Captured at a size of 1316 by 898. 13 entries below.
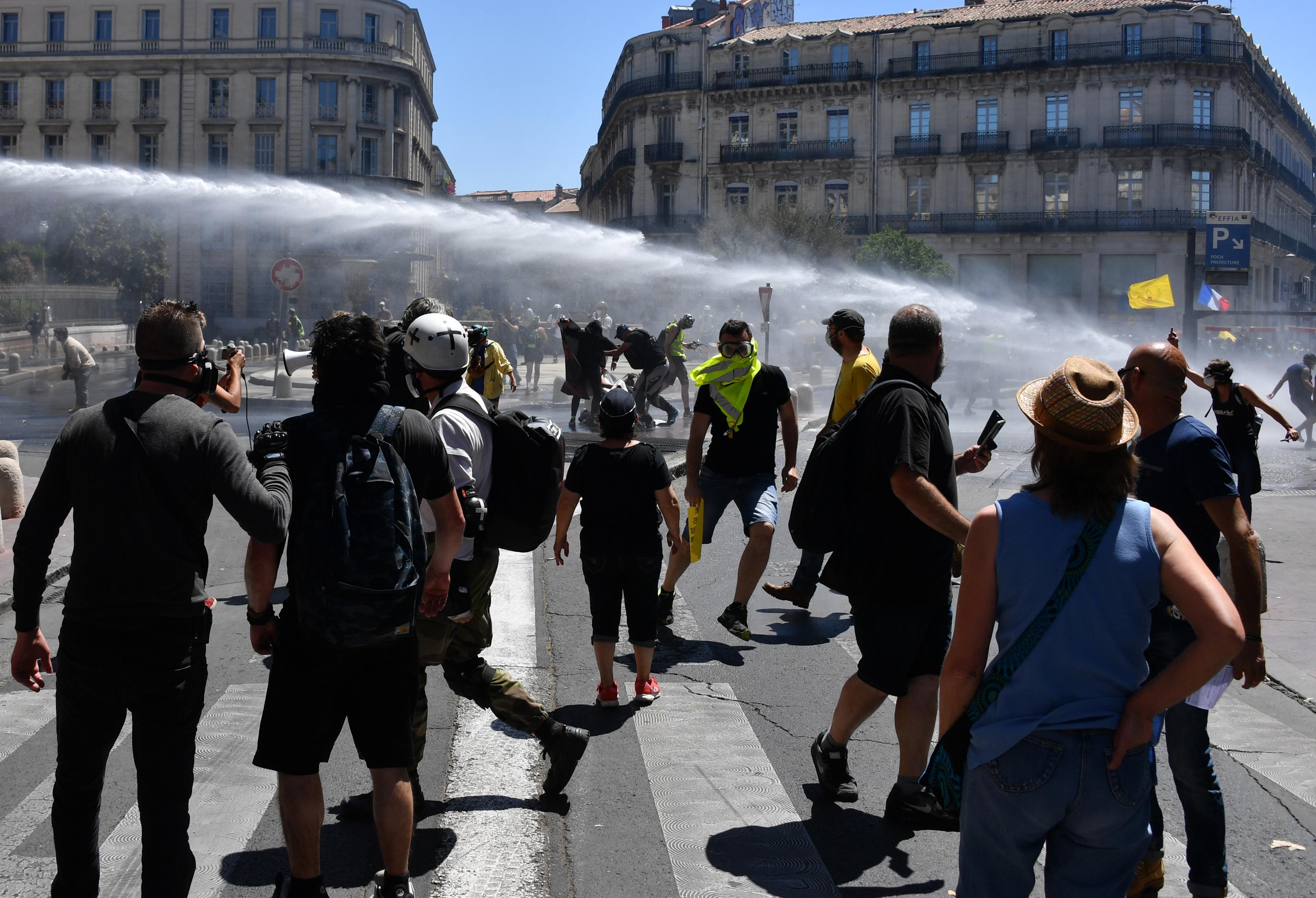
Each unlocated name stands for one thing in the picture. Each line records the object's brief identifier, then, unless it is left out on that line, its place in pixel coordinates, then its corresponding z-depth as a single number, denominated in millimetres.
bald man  3439
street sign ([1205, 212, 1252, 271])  23828
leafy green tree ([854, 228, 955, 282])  46594
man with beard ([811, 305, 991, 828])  4020
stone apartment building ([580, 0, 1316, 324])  51344
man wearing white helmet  3918
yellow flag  23875
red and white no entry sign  19453
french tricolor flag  26625
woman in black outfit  5336
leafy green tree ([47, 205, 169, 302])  55500
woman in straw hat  2426
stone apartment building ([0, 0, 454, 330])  63094
